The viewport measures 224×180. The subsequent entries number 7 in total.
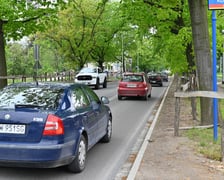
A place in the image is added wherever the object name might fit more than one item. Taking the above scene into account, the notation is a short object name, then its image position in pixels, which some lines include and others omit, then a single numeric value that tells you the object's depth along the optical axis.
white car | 33.91
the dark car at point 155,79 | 42.06
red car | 21.56
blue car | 5.63
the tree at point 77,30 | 44.88
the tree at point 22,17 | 17.69
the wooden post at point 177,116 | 9.30
